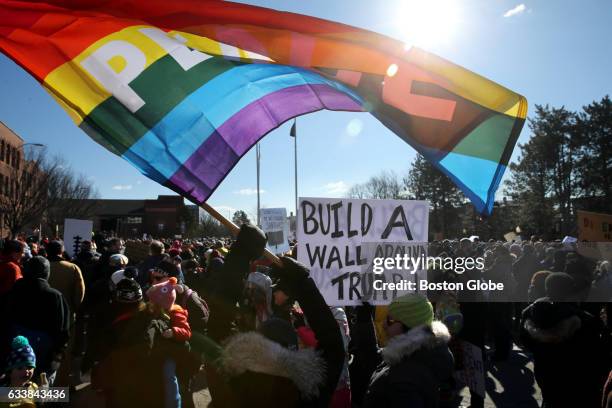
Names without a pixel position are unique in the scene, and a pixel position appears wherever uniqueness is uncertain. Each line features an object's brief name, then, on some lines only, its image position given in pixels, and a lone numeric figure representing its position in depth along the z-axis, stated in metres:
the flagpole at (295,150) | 36.16
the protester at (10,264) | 5.79
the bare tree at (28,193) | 37.75
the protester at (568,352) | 3.57
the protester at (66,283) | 6.10
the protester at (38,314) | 4.67
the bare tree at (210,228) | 71.88
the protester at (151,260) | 7.45
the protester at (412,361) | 2.64
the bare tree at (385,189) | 64.06
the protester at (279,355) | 2.29
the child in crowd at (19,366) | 3.35
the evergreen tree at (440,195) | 50.25
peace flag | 3.30
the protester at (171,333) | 4.00
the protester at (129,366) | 3.89
